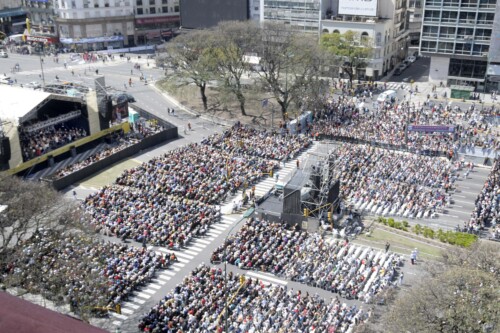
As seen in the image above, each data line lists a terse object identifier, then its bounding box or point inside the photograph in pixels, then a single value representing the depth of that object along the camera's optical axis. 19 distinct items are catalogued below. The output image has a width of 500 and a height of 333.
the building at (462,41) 88.44
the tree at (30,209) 35.03
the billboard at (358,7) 98.69
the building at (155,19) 137.00
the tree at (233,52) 80.31
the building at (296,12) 105.56
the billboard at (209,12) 116.86
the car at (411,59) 115.91
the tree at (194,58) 81.81
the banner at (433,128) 66.75
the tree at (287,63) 77.44
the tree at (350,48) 95.25
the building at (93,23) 126.62
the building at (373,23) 99.12
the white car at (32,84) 90.12
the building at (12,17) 147.75
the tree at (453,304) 25.31
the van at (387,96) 84.44
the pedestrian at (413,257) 43.09
